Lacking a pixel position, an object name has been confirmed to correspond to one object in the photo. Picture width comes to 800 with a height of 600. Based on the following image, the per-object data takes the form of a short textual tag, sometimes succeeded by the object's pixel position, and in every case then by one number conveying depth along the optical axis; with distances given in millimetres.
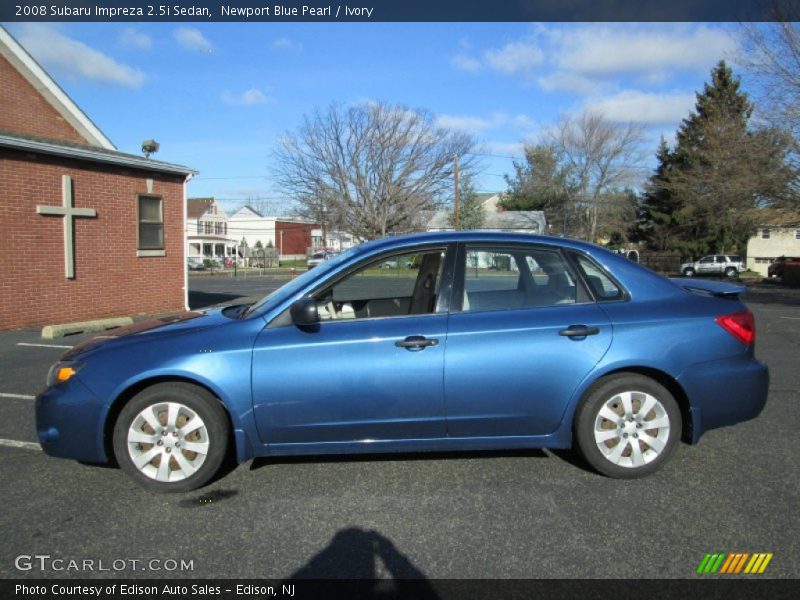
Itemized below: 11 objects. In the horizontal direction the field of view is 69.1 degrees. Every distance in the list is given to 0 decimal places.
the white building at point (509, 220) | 46166
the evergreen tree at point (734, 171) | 22250
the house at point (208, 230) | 71688
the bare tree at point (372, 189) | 40438
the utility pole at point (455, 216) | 36594
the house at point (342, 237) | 46584
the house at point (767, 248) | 48156
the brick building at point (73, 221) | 10945
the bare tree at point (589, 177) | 53156
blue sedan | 3566
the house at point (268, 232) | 82875
